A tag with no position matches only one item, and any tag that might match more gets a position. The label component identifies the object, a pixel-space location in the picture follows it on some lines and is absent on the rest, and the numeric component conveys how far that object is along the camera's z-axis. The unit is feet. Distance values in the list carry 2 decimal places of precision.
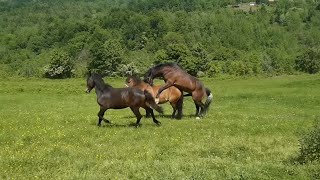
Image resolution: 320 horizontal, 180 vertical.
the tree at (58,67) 365.26
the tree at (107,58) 381.19
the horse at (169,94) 70.79
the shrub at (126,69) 359.66
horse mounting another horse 68.44
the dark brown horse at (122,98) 60.49
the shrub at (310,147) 44.50
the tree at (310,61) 388.45
